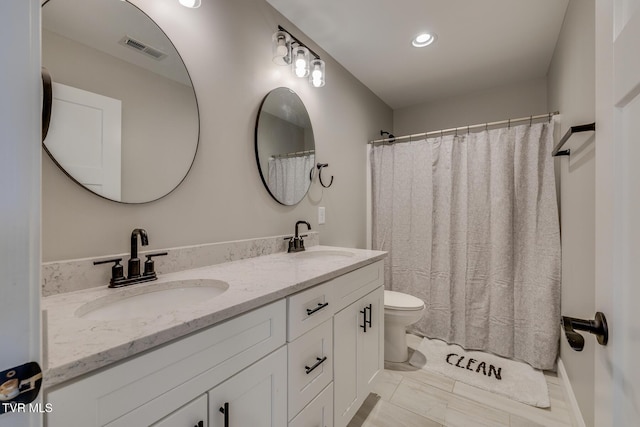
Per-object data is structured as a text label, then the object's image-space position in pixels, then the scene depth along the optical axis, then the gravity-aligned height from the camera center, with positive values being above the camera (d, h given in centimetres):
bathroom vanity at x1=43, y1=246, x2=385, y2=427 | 52 -36
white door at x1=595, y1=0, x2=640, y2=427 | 46 +1
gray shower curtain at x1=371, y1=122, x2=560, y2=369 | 196 -18
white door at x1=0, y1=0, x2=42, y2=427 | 30 +3
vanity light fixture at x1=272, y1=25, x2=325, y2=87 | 160 +101
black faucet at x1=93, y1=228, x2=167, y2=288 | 95 -21
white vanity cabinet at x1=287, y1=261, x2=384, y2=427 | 100 -61
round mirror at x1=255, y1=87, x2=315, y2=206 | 160 +44
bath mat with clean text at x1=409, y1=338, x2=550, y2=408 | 171 -115
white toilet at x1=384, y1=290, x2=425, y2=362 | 194 -80
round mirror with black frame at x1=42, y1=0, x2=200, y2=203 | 89 +43
